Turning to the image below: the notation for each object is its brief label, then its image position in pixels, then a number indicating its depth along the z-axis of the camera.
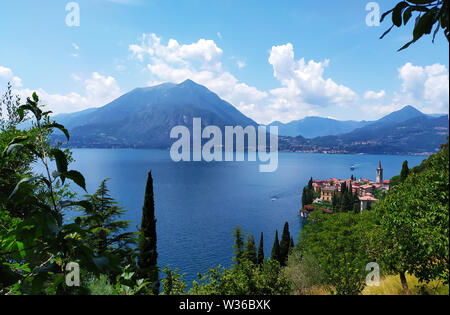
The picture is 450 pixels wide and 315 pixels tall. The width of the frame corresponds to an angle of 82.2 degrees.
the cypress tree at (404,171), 35.28
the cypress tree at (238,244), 38.08
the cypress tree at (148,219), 16.93
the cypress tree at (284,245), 33.69
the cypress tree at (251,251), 33.17
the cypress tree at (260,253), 32.72
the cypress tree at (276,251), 33.41
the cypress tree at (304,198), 67.78
